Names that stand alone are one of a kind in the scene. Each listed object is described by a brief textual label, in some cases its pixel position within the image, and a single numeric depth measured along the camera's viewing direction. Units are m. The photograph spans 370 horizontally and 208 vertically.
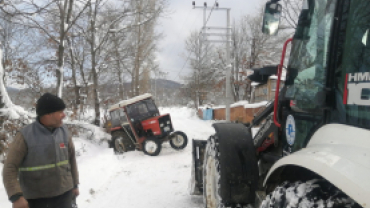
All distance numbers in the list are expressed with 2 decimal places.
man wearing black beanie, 2.11
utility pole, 15.72
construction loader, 1.10
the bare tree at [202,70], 31.46
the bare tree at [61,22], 8.05
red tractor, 9.64
